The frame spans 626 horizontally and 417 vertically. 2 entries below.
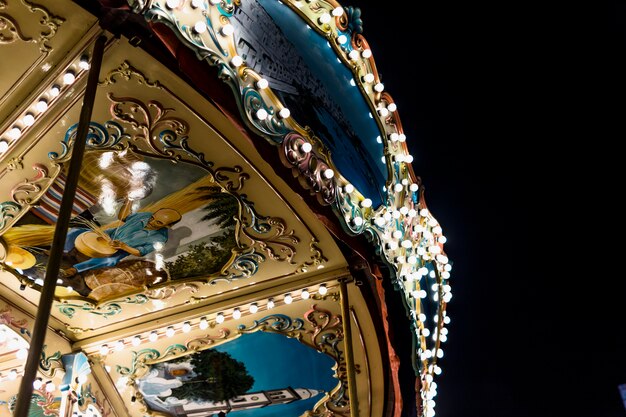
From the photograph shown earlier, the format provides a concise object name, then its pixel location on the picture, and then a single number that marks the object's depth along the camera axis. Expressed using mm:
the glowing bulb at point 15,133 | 3699
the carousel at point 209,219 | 3268
